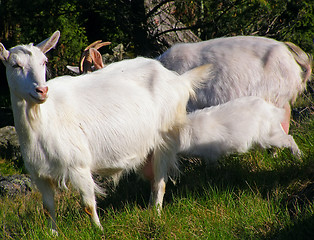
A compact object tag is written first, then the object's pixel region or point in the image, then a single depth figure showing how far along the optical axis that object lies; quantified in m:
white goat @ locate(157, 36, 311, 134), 11.34
